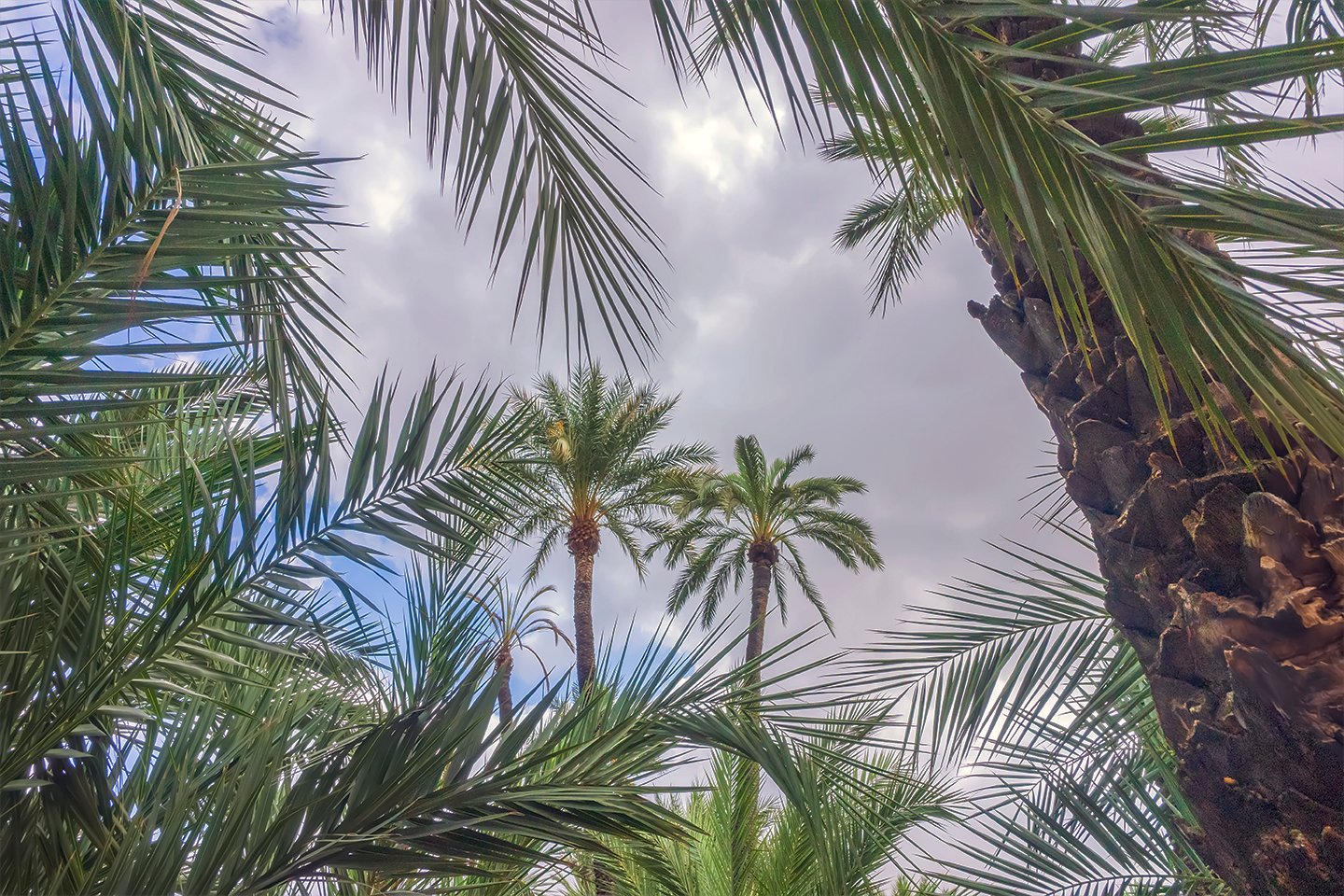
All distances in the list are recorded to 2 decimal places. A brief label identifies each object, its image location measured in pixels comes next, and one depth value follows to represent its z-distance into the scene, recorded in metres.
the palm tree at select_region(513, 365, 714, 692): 13.79
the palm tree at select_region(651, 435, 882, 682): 15.89
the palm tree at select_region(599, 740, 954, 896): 2.82
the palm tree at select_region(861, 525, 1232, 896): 2.09
